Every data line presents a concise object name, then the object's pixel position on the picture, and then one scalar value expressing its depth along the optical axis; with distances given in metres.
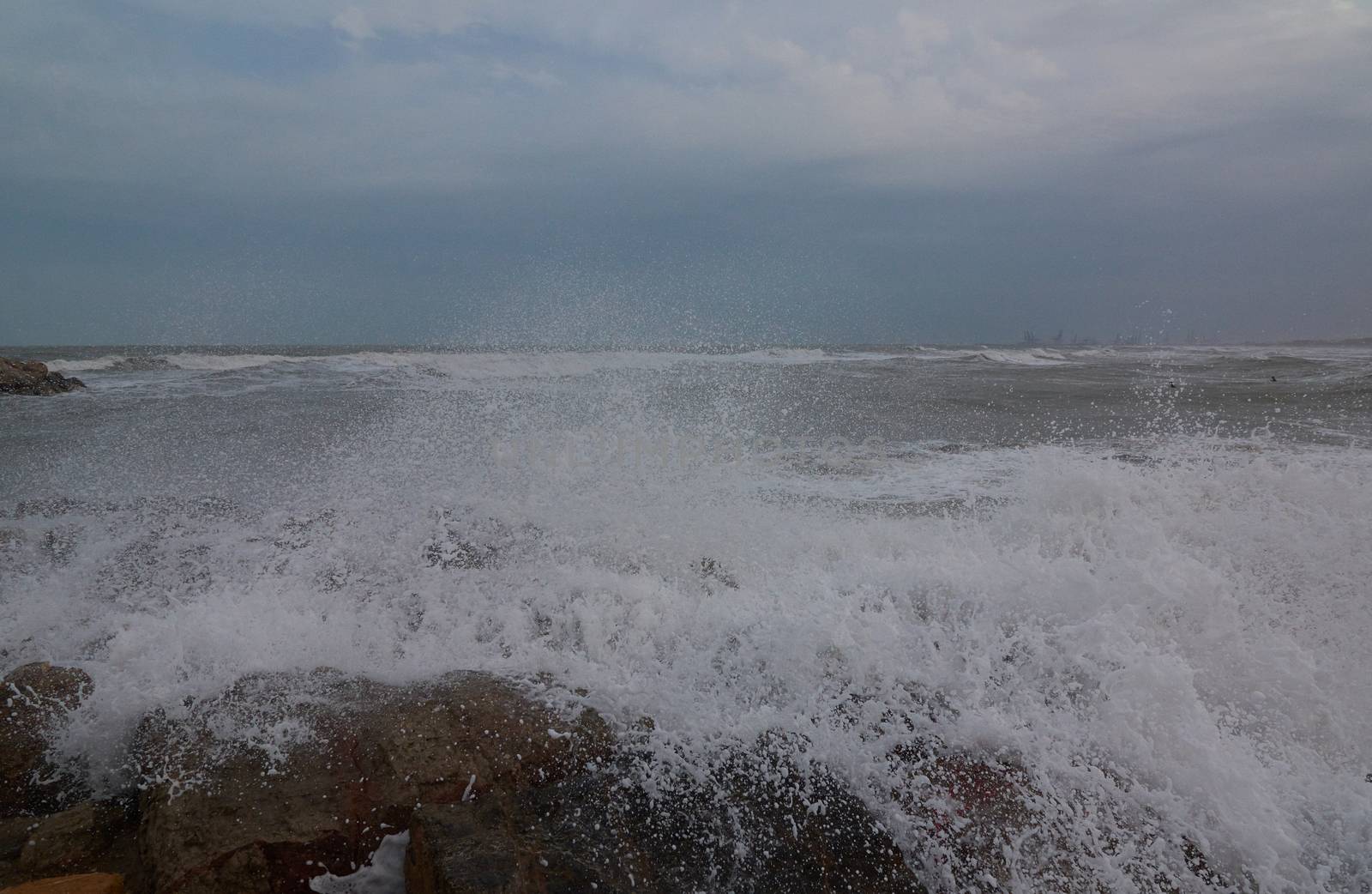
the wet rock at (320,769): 2.03
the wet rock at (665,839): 1.89
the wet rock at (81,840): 2.08
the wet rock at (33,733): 2.40
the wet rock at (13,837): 2.09
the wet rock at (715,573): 3.87
